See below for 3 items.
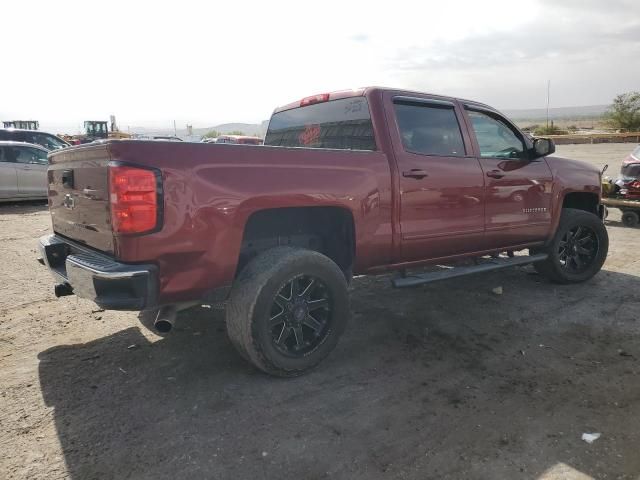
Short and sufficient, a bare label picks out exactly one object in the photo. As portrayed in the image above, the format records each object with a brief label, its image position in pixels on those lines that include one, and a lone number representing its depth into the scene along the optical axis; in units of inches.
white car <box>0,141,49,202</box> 440.1
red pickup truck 107.7
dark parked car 534.9
